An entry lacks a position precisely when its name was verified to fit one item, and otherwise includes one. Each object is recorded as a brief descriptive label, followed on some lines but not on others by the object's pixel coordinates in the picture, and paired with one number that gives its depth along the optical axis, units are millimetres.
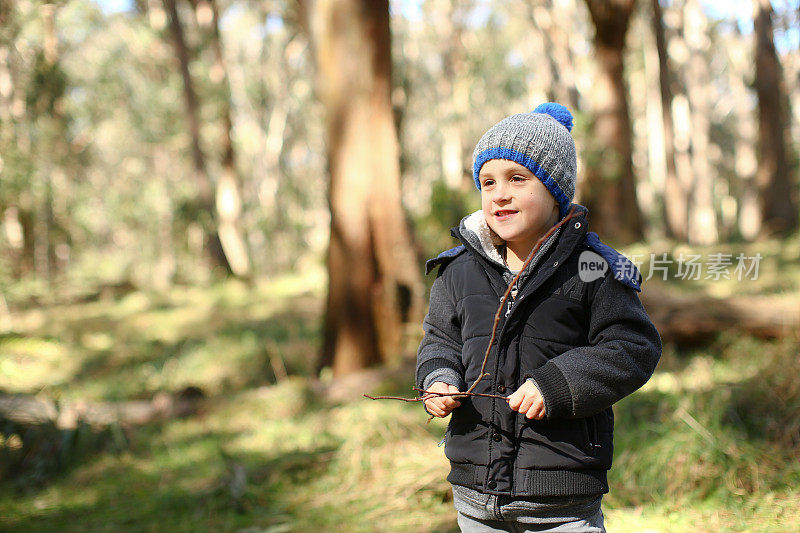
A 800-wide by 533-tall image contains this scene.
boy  1685
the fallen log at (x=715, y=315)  5258
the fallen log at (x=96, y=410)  5043
